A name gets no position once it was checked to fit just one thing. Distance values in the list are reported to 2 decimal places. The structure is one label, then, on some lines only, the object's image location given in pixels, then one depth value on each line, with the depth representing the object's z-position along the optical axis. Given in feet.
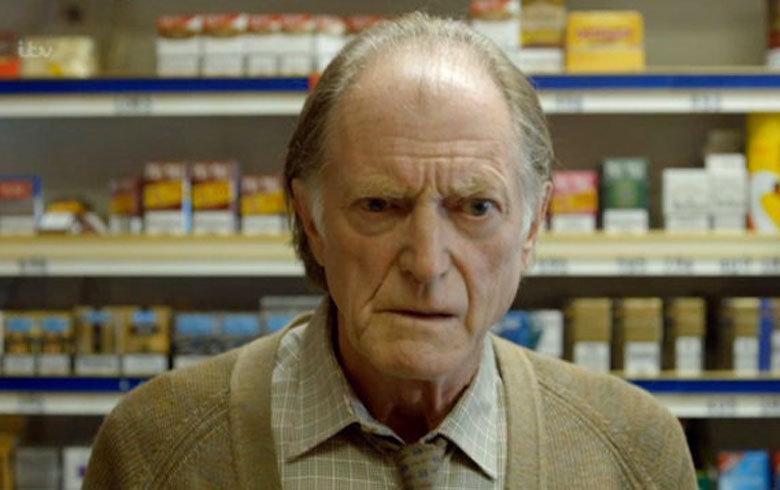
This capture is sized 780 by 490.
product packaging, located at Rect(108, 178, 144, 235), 10.26
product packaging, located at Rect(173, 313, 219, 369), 10.14
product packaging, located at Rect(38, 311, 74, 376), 10.14
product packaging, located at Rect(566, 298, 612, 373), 10.00
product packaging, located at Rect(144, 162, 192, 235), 10.14
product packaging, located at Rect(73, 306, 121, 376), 10.13
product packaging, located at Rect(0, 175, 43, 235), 10.19
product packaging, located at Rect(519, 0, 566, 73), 10.17
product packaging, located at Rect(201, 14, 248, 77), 10.02
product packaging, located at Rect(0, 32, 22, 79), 10.15
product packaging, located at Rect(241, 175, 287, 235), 10.09
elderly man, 3.72
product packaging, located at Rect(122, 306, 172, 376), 10.15
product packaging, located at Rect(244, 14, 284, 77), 10.05
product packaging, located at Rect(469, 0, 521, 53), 9.98
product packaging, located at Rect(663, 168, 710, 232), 10.02
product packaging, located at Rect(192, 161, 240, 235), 10.12
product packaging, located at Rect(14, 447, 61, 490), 10.43
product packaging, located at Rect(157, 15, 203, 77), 10.06
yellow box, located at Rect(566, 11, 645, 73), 10.02
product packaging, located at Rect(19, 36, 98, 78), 10.14
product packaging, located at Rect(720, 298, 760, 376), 9.87
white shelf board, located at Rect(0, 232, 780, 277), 9.78
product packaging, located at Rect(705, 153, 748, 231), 9.98
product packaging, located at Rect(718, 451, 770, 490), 10.15
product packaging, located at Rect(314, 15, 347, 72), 9.97
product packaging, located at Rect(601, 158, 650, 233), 10.08
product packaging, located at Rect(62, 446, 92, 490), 10.39
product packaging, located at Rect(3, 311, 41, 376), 10.12
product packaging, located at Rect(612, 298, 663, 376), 9.94
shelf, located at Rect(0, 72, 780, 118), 9.71
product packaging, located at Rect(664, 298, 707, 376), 9.95
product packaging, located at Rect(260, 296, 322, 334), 10.11
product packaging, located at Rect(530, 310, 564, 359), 10.16
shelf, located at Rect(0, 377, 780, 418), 9.84
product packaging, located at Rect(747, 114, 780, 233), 9.95
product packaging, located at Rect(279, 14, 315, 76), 10.00
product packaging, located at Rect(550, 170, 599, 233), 10.02
